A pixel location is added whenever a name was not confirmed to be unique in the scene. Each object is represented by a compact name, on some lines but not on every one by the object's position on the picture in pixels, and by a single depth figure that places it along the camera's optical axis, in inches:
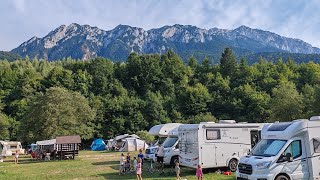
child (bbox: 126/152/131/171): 834.8
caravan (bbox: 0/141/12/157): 1895.5
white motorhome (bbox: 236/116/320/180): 496.1
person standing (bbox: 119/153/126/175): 796.3
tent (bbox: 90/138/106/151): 2256.4
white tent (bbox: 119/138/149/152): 1815.9
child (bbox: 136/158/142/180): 666.2
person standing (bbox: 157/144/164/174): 877.2
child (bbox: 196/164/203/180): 602.5
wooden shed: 1363.2
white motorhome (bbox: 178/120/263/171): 719.7
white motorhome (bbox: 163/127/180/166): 849.5
